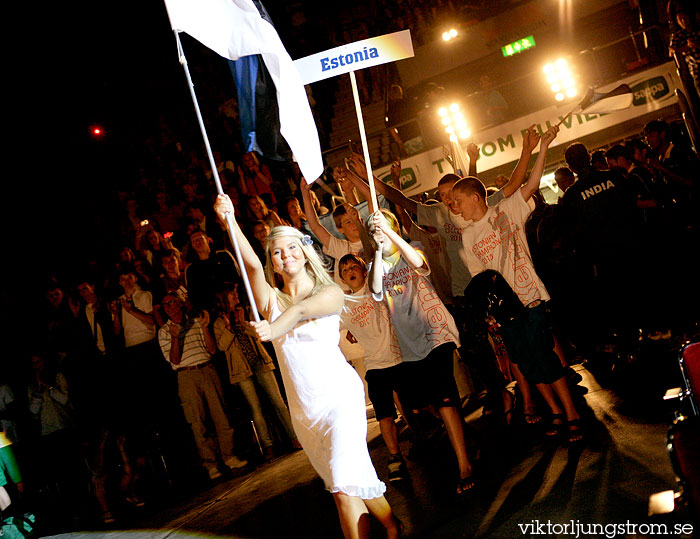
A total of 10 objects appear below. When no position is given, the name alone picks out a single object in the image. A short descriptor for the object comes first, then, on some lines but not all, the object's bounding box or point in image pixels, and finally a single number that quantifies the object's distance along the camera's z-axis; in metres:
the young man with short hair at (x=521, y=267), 5.17
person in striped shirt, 8.20
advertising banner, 10.31
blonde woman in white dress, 3.43
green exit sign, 16.47
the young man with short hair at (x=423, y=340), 4.96
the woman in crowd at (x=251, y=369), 8.23
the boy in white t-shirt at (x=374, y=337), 5.30
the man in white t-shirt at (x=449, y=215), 5.53
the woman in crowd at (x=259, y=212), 8.95
